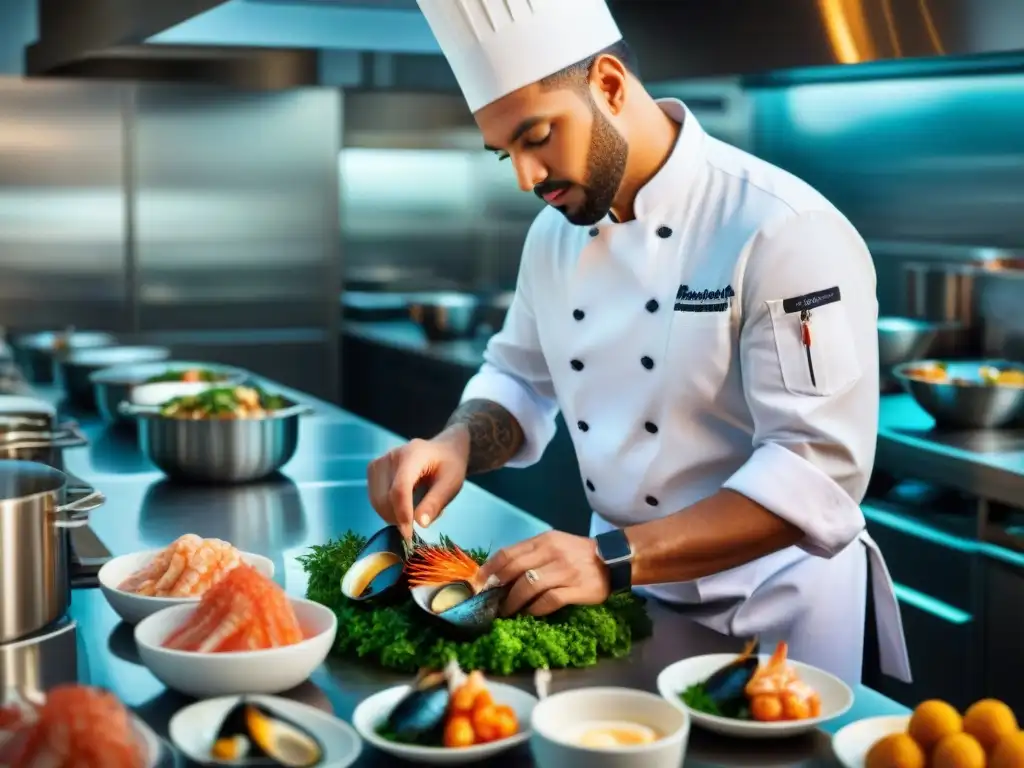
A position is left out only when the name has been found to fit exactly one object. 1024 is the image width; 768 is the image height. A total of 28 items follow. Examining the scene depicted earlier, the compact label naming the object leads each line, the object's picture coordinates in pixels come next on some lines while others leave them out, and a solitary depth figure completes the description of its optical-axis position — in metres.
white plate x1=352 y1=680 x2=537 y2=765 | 1.22
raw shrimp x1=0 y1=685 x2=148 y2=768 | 1.08
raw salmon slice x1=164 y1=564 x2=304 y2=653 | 1.40
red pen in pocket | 1.83
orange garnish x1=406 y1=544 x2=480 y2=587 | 1.65
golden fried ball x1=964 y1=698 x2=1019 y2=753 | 1.17
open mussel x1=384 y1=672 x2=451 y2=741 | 1.26
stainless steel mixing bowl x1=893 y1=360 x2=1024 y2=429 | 3.12
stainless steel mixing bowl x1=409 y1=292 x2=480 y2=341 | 5.29
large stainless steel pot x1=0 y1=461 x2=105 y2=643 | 1.47
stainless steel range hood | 2.52
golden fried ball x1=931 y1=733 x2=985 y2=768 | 1.15
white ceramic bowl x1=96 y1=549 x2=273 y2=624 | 1.61
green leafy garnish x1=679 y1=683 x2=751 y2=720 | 1.33
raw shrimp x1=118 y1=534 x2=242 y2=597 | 1.64
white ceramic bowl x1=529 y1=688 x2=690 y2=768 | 1.18
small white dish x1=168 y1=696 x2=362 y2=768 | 1.21
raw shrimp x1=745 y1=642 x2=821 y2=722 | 1.31
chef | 1.80
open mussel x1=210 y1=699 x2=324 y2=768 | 1.18
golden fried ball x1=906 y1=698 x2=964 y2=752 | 1.19
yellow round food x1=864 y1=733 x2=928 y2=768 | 1.18
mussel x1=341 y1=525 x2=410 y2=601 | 1.66
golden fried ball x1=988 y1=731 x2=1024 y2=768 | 1.14
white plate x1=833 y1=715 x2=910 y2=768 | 1.24
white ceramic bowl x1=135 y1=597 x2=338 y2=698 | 1.36
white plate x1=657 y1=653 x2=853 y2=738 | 1.29
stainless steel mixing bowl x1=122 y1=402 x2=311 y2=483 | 2.55
